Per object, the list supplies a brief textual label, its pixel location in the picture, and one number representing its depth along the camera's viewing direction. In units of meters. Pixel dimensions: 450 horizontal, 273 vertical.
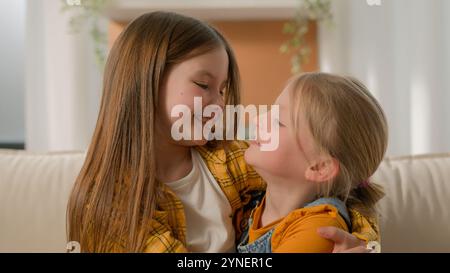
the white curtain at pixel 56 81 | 2.06
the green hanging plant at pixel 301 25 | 2.05
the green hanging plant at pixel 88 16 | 2.02
